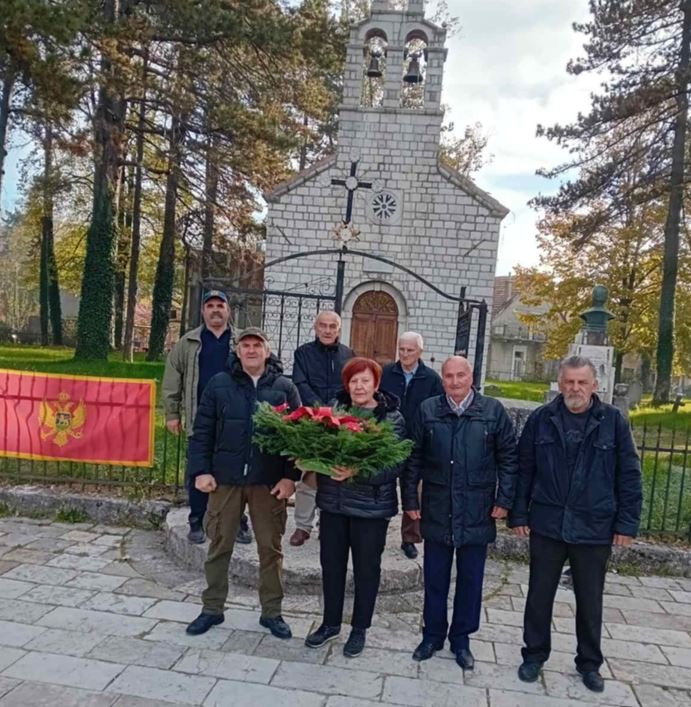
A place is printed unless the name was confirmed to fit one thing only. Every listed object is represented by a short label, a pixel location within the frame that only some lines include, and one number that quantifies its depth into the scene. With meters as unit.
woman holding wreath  3.30
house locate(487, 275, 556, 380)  43.78
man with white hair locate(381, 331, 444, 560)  4.41
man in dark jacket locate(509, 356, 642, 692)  3.13
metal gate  5.53
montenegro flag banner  5.73
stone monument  7.99
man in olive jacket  4.52
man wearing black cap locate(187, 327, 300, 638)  3.49
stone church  13.59
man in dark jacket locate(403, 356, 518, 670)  3.28
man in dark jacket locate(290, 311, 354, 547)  4.40
